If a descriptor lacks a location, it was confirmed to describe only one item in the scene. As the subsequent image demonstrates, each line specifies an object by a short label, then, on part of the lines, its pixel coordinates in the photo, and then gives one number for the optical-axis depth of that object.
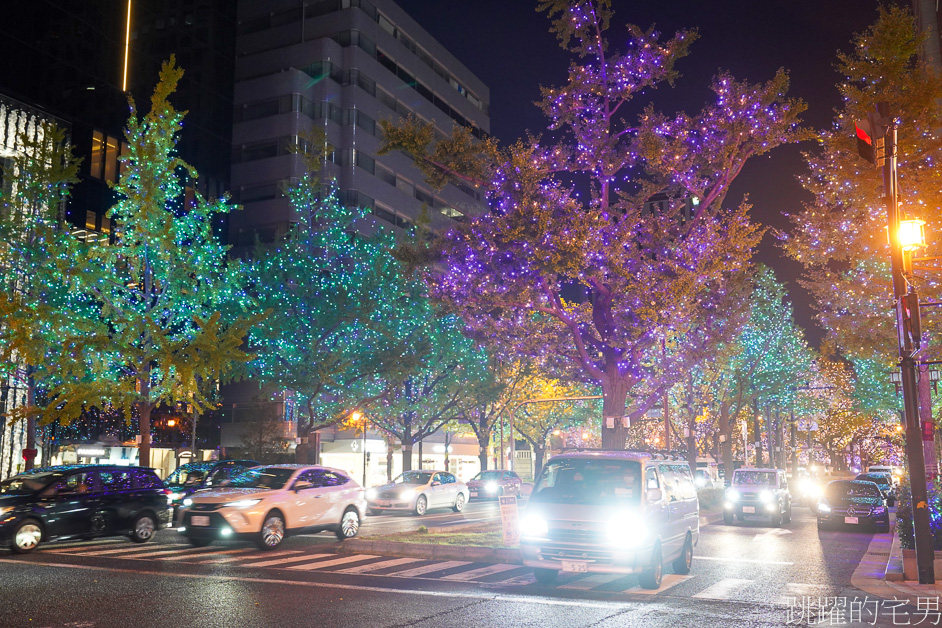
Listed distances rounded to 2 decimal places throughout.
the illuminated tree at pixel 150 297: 23.70
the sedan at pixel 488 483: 41.62
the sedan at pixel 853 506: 22.59
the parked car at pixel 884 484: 29.14
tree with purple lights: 18.42
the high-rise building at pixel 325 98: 54.75
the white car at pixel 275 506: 15.49
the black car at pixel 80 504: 14.96
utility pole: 12.57
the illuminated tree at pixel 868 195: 20.56
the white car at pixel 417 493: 29.06
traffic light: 13.23
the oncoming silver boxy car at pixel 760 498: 24.66
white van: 11.26
